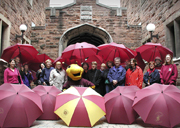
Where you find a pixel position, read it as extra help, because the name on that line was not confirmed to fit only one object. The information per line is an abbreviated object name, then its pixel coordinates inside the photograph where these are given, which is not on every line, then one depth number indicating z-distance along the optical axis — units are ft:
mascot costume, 12.38
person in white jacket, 16.90
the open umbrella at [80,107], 10.48
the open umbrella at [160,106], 10.28
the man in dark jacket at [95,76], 15.89
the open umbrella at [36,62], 22.73
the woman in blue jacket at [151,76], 16.39
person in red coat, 15.49
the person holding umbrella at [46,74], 18.21
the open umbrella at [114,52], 17.89
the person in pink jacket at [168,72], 15.62
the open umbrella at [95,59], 20.84
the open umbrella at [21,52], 19.27
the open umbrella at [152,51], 18.75
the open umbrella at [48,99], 12.51
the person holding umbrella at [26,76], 18.94
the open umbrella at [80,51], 17.03
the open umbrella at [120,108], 11.41
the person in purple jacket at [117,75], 15.42
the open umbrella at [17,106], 10.13
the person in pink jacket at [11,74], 16.13
